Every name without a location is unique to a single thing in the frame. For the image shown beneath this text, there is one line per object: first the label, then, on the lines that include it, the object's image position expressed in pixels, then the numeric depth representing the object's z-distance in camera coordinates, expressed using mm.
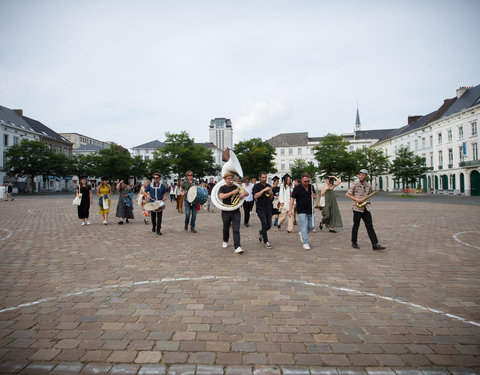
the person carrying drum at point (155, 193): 10194
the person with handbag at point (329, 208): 10422
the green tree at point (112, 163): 53219
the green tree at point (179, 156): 46125
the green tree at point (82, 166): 59438
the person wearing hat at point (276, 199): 11633
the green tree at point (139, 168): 61925
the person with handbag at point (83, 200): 11898
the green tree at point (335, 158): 44469
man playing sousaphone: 7223
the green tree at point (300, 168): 64062
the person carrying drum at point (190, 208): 10242
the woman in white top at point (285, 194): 11414
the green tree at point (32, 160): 47625
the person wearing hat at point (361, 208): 7312
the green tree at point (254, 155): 52531
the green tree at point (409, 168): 37625
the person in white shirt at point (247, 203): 12219
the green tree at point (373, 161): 53312
